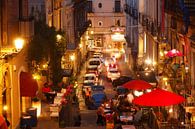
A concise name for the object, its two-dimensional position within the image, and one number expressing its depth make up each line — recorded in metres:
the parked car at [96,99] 37.06
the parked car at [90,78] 47.66
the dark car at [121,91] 38.79
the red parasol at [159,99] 21.07
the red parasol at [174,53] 28.76
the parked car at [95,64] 58.26
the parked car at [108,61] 64.84
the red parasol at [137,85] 28.31
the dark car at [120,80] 46.82
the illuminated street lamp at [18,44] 25.78
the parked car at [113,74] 53.84
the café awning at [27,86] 27.11
